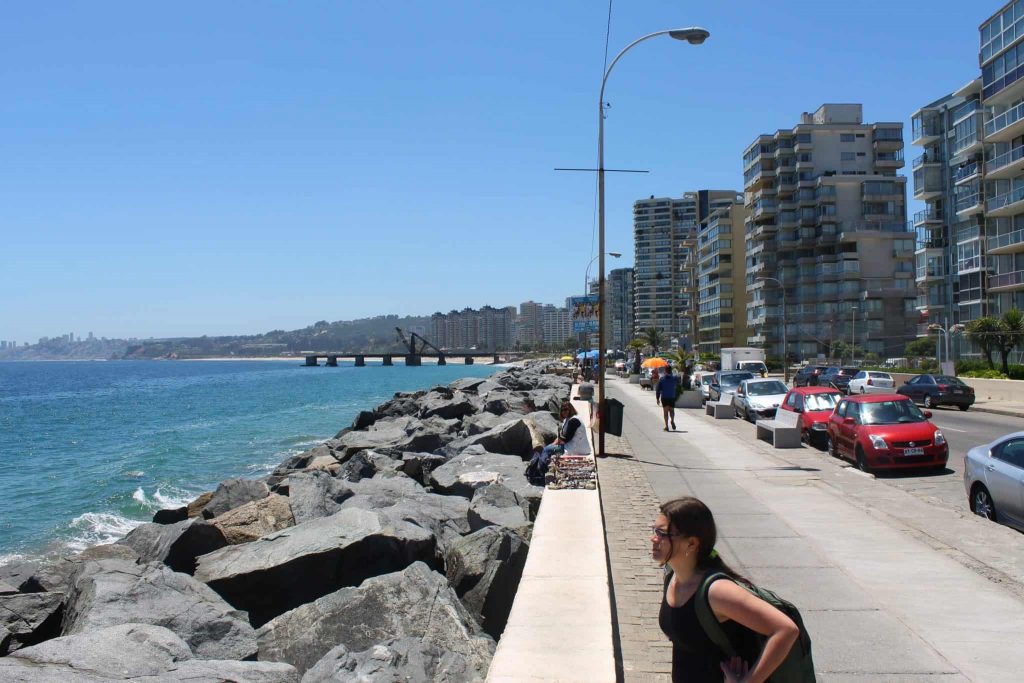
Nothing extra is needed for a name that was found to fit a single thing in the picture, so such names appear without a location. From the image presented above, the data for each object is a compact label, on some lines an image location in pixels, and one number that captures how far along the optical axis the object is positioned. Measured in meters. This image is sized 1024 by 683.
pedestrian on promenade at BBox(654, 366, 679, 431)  23.90
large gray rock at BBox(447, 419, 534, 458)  19.83
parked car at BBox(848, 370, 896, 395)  38.28
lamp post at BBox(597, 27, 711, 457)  16.31
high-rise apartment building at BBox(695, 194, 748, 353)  110.06
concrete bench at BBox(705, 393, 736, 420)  29.70
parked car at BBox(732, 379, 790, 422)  27.69
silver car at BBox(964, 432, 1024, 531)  10.47
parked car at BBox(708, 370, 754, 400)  34.66
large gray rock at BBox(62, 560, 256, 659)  7.65
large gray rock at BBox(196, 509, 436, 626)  9.28
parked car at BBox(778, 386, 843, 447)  20.70
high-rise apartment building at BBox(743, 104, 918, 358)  85.56
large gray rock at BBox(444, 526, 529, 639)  8.41
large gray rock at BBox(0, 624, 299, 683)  5.86
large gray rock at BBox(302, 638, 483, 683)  6.11
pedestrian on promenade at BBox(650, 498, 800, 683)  3.14
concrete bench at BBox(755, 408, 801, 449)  19.80
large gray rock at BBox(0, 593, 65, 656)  8.66
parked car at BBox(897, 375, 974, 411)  34.41
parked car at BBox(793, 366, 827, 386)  48.71
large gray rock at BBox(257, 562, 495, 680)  7.29
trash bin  18.39
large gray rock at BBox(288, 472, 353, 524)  13.02
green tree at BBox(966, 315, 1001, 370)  42.97
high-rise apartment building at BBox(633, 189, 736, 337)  162.62
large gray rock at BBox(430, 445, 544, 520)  15.12
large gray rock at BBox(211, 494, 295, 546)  11.88
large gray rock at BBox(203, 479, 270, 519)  14.59
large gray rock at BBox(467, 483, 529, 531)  11.03
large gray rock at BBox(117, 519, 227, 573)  10.45
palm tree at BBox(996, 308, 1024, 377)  42.31
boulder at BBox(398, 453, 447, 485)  19.56
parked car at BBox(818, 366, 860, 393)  42.94
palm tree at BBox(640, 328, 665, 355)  118.78
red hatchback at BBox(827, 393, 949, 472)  15.54
